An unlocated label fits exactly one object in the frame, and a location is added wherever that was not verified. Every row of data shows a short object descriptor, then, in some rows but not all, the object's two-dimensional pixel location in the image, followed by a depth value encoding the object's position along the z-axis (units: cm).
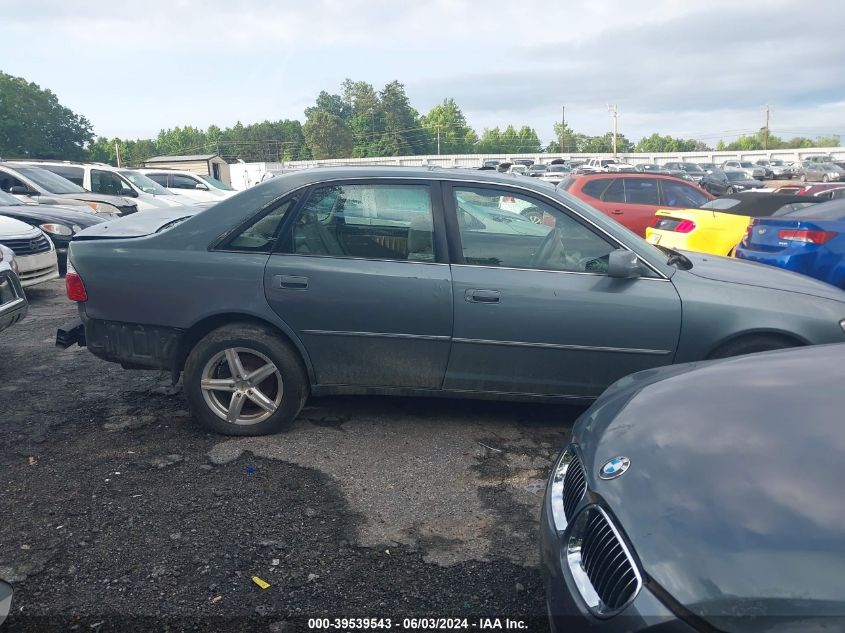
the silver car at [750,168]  4035
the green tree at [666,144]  11800
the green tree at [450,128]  11126
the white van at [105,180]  1505
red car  1198
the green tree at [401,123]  10703
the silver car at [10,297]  560
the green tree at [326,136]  9556
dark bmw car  155
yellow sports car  830
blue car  627
